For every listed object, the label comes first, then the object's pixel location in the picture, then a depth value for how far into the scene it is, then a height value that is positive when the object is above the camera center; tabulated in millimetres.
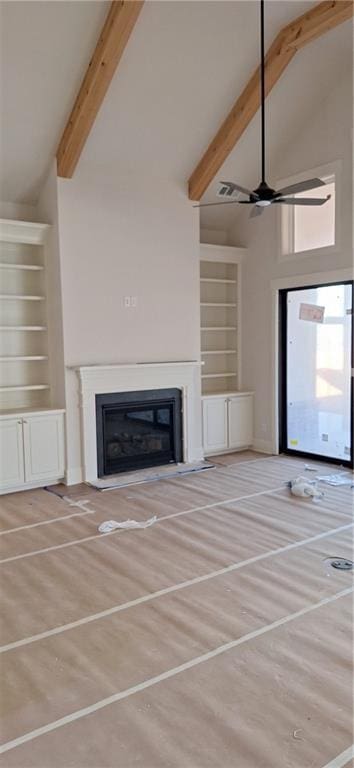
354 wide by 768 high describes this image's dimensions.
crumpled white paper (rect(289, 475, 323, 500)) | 4895 -1415
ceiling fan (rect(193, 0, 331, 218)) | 3768 +1065
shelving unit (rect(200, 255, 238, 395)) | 7238 +243
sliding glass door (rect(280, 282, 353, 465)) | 5902 -375
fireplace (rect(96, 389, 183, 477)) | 5730 -1001
